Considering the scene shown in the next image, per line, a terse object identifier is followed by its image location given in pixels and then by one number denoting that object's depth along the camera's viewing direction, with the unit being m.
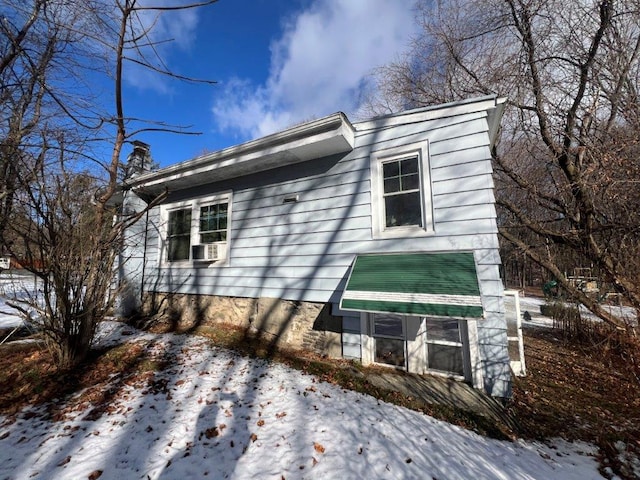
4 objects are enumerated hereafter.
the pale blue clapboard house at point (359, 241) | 4.11
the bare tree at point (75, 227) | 4.13
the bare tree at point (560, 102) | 5.06
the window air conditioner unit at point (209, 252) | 6.89
